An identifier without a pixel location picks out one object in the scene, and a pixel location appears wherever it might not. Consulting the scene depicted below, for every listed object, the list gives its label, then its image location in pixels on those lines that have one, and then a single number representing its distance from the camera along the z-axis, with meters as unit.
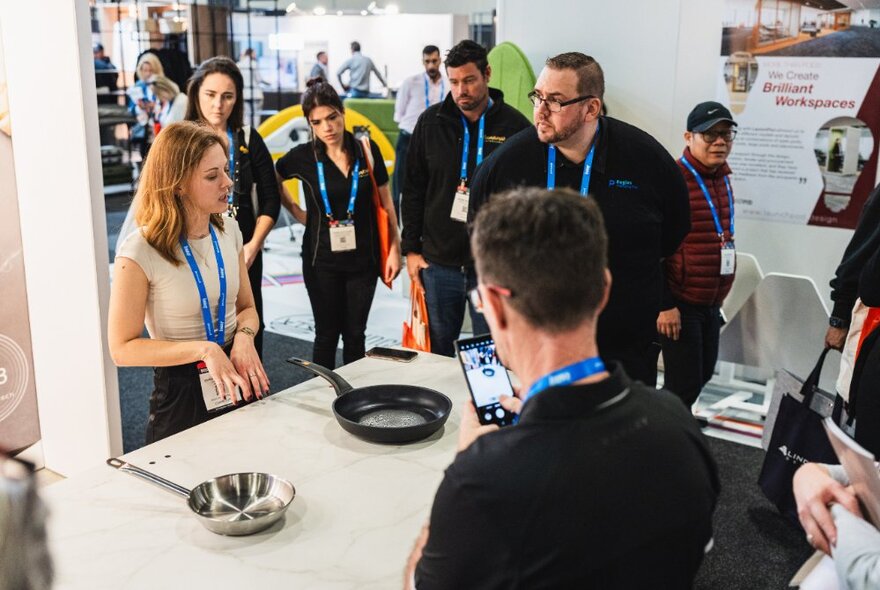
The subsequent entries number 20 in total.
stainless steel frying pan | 1.52
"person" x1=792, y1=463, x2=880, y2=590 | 1.23
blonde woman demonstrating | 2.16
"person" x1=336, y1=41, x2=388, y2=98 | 9.31
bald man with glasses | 2.50
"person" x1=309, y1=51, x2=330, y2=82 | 9.67
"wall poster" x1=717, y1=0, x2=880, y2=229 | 4.04
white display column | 2.96
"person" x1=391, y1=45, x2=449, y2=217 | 7.98
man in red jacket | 3.48
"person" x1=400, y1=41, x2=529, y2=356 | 3.38
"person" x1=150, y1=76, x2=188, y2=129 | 7.11
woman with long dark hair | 3.37
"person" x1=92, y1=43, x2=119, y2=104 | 9.35
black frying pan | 2.05
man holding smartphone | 1.00
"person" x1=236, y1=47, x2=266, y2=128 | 10.32
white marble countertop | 1.42
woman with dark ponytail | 3.53
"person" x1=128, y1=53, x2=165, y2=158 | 8.75
